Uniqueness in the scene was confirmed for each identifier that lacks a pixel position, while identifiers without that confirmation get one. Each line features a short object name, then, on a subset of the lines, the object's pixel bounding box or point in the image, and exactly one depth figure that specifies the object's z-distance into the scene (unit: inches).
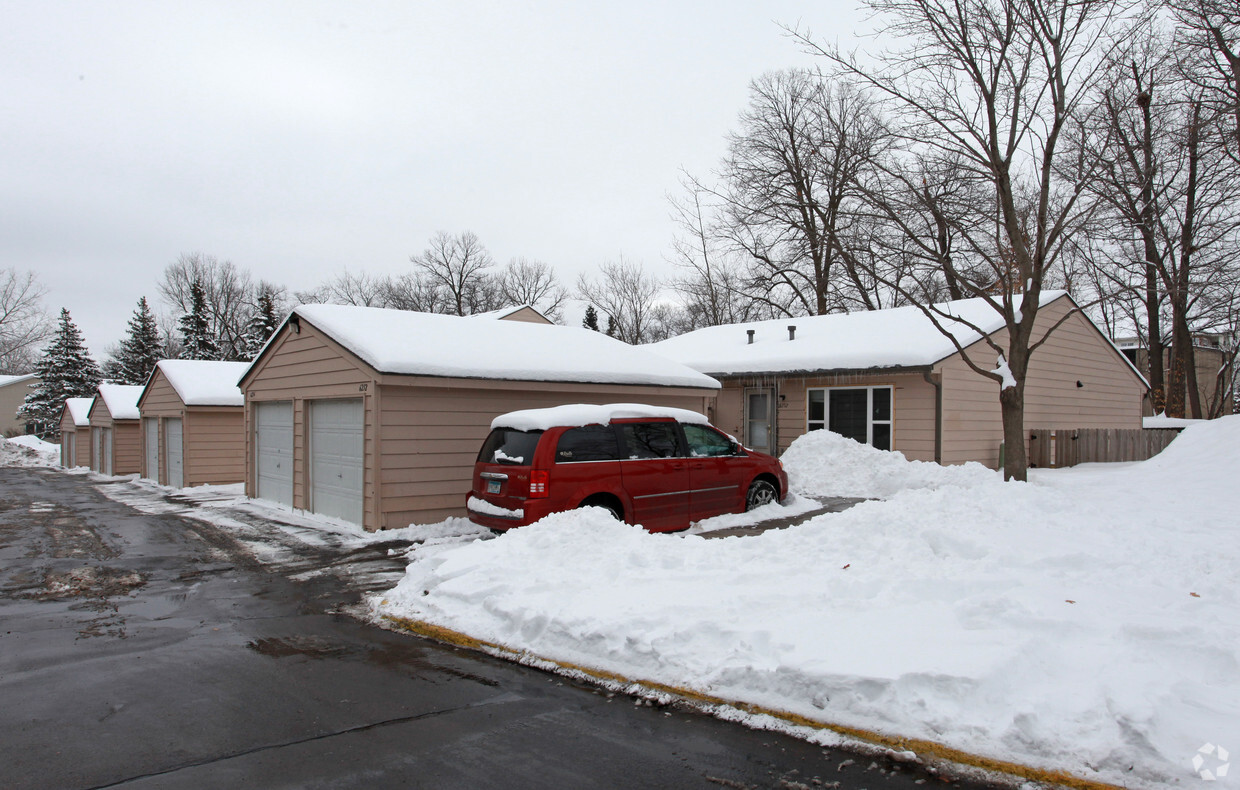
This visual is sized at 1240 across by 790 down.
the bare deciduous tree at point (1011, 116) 485.7
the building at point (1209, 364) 1248.8
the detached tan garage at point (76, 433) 1290.6
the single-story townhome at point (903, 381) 647.8
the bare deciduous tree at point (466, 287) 2266.2
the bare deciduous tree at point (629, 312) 1995.6
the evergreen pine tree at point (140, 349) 2070.6
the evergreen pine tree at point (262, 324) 1873.8
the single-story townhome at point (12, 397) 2603.3
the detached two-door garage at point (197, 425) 826.2
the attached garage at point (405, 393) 443.5
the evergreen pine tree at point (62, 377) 2065.7
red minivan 357.1
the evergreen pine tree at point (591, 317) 2111.2
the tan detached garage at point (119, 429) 1075.6
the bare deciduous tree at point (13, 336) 2017.7
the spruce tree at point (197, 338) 1952.5
